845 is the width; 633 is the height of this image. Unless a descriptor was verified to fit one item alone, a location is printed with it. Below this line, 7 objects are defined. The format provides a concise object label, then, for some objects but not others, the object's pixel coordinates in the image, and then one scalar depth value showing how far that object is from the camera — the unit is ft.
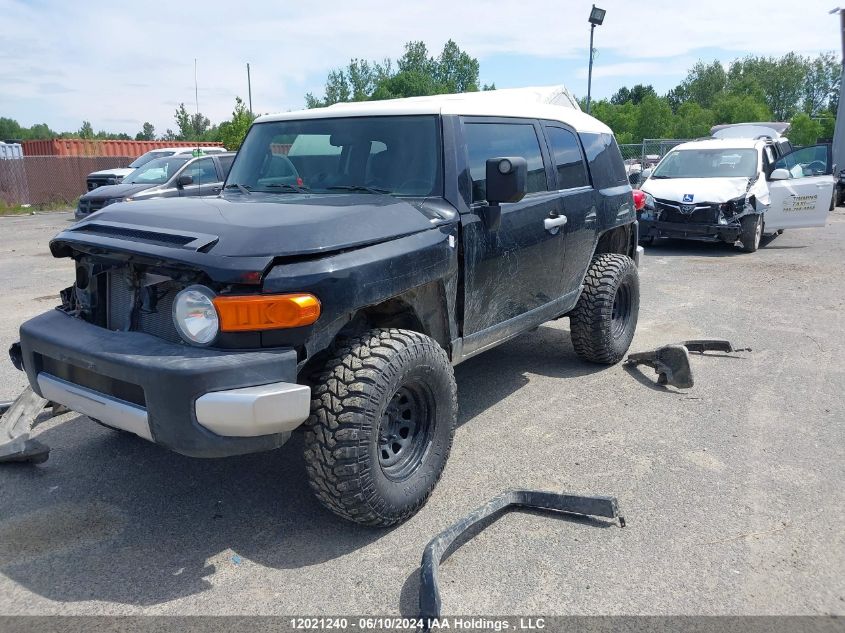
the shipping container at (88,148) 103.19
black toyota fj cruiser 8.97
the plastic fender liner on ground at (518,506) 9.46
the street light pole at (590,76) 53.31
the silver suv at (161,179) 42.55
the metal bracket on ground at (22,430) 12.29
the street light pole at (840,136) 68.74
